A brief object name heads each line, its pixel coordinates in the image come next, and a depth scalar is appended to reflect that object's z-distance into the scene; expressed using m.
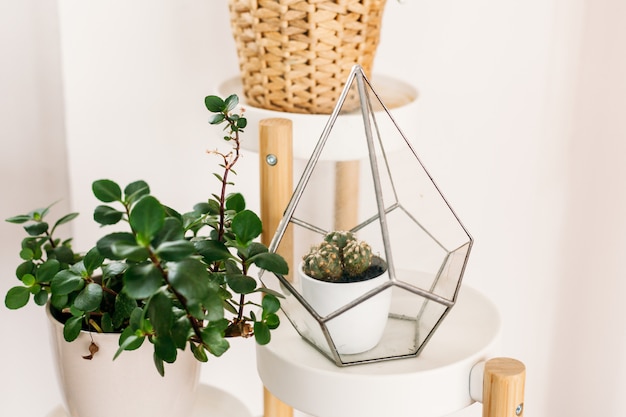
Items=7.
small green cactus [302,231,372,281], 1.18
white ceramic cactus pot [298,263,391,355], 1.17
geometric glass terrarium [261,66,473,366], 1.20
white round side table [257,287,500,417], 1.16
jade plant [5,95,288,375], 1.05
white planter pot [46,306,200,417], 1.21
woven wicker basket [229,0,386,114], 1.27
